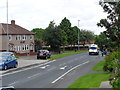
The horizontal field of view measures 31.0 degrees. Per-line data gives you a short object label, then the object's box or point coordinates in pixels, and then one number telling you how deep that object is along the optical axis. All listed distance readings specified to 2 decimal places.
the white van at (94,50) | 48.27
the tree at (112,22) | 25.25
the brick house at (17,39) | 47.56
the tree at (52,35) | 50.86
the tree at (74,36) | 75.83
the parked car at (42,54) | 35.99
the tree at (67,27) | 75.16
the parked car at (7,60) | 22.16
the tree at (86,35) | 91.02
